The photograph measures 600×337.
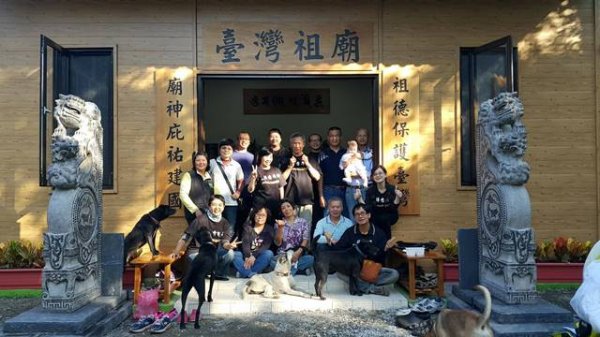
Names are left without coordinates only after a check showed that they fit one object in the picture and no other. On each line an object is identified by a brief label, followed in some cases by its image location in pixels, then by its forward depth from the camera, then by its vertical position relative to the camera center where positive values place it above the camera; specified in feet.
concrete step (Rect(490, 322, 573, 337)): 14.87 -4.83
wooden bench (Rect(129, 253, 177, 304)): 19.15 -3.84
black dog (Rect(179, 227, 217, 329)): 16.72 -3.46
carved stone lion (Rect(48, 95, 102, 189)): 16.30 +1.10
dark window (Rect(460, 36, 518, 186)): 23.38 +4.25
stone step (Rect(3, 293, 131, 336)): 14.98 -4.56
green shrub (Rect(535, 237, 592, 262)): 22.12 -3.55
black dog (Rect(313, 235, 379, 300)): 18.57 -3.30
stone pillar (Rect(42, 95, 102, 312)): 15.90 -1.22
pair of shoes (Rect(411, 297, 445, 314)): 17.04 -4.70
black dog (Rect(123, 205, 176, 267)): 20.47 -2.41
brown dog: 11.78 -3.70
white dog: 18.89 -4.24
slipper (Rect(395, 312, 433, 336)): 16.01 -5.07
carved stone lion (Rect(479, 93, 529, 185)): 16.74 +1.15
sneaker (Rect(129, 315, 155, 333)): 16.61 -5.14
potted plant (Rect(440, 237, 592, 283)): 21.61 -3.90
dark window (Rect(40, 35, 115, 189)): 22.67 +4.51
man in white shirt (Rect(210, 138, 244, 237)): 21.31 -0.15
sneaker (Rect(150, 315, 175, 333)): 16.42 -5.11
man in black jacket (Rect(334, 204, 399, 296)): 19.38 -2.61
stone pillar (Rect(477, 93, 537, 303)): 16.21 -1.19
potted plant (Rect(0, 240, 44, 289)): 20.89 -3.88
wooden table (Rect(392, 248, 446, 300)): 19.51 -4.00
